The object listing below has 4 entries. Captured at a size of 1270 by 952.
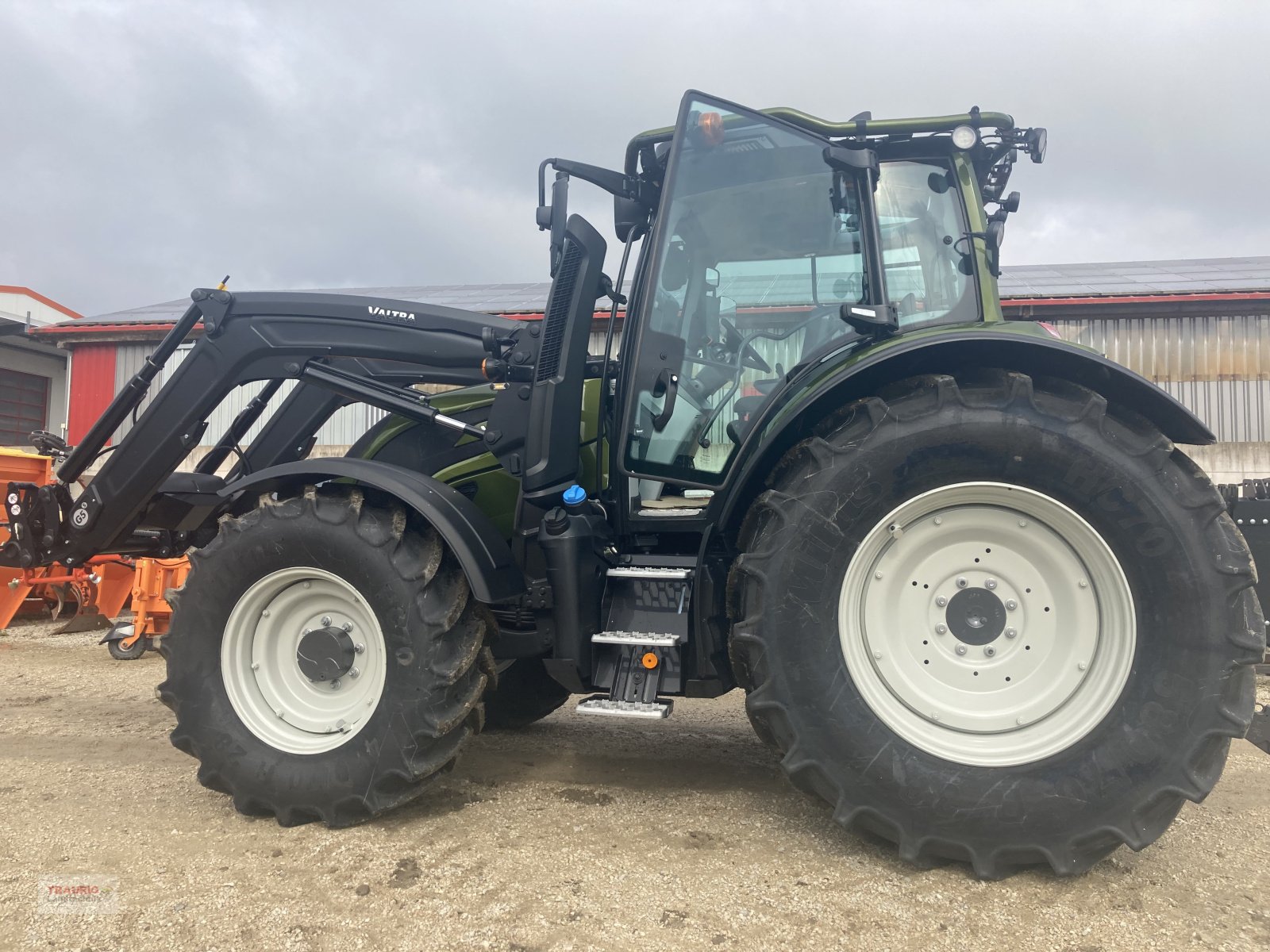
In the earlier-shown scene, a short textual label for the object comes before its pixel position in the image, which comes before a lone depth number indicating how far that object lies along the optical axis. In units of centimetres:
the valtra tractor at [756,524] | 235
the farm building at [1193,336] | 1106
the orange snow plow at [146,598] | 605
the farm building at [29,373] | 1848
